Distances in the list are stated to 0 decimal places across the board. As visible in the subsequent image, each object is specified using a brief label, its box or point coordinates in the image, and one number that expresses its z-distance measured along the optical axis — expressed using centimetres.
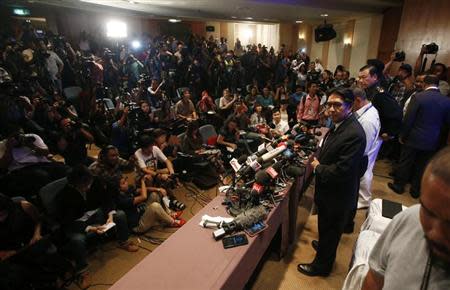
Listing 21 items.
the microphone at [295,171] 230
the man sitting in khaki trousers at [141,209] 306
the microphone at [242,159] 247
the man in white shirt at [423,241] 64
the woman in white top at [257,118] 534
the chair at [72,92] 570
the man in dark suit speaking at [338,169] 183
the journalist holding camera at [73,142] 377
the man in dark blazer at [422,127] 316
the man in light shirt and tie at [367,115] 238
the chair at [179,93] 696
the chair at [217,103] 628
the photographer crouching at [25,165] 316
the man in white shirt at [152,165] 350
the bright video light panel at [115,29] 980
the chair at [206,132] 462
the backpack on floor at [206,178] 414
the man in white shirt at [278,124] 497
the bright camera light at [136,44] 966
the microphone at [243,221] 183
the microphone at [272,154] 235
